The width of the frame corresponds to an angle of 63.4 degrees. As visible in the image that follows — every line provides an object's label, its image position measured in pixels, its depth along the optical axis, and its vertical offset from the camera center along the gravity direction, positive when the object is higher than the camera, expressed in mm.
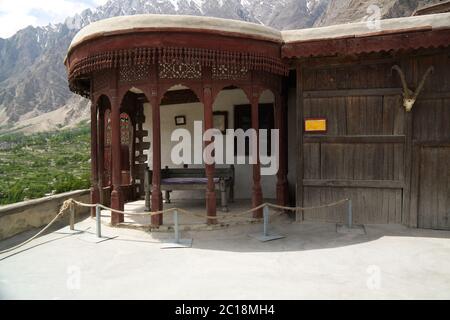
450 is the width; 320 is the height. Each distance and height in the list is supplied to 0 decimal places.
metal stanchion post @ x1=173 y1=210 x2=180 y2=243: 6135 -1362
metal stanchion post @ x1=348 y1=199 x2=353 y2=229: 7006 -1267
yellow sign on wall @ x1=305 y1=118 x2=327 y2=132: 7172 +471
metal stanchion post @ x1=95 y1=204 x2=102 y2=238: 6586 -1306
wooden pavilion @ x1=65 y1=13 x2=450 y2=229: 6309 +1196
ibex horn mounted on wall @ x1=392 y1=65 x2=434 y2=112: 6559 +1025
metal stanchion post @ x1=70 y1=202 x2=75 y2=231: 7270 -1361
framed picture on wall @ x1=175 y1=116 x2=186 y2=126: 9952 +808
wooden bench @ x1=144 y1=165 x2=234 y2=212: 7845 -691
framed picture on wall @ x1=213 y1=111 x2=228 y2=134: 9609 +778
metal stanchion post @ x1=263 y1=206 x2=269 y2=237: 6430 -1265
